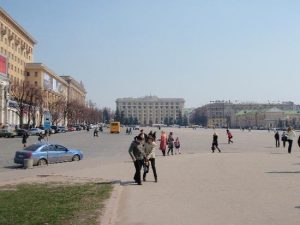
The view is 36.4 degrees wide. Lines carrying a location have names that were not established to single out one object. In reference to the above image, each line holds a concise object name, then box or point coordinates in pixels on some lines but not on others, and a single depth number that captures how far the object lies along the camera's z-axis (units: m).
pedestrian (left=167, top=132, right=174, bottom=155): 31.22
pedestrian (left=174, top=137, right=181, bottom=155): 32.54
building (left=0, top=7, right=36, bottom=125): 74.44
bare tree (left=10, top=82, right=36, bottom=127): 74.31
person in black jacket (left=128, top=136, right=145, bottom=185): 15.16
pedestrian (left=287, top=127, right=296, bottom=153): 31.58
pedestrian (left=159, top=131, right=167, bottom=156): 30.03
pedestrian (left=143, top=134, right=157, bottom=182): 15.77
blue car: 22.79
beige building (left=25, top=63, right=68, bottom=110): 104.81
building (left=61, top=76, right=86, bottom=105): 157.00
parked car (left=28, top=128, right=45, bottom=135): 65.62
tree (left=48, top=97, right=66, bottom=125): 95.12
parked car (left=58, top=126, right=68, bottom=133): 86.25
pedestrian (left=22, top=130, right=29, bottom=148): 36.09
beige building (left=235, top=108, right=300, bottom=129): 179.48
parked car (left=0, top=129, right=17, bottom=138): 57.69
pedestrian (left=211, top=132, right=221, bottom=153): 32.94
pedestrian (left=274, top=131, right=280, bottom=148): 41.54
